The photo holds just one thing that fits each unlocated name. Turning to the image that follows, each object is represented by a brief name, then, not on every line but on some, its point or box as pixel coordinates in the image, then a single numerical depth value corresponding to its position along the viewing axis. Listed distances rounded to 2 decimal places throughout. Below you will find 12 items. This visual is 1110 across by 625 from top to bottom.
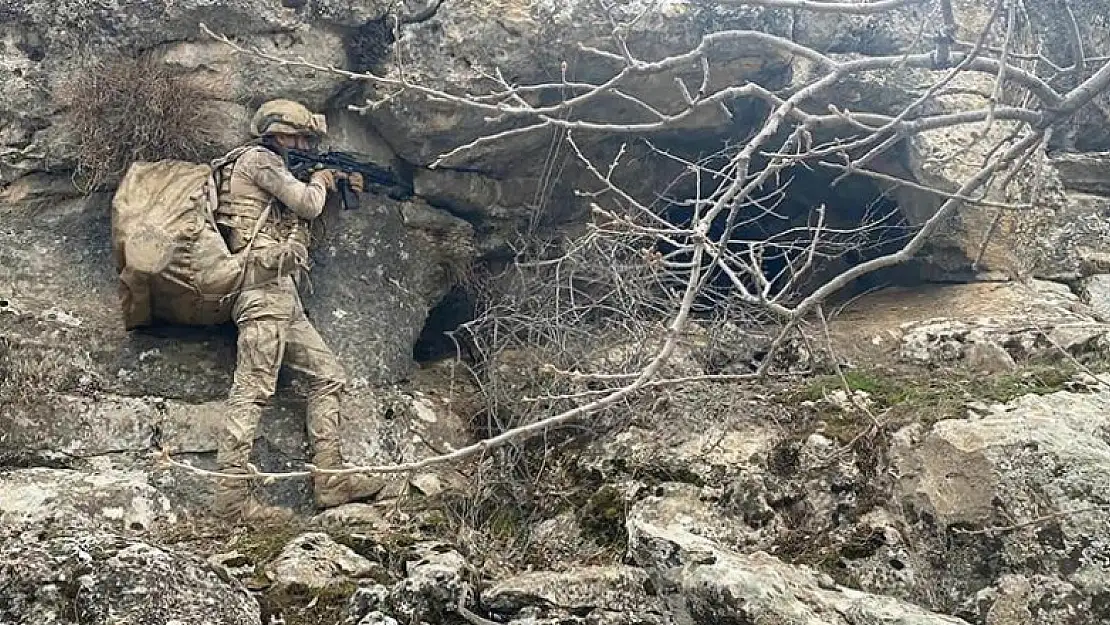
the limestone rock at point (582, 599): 4.04
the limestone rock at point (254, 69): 6.32
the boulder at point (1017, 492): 3.79
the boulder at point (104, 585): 3.55
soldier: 5.58
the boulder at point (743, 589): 3.63
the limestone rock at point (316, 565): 4.19
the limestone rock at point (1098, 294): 6.17
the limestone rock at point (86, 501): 4.93
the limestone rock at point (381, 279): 6.38
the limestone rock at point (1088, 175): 7.00
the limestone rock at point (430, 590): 4.01
